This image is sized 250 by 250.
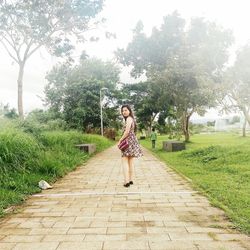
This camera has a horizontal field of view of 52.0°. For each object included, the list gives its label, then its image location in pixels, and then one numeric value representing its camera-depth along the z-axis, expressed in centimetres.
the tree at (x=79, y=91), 2648
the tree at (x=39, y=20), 1263
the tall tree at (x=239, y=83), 1666
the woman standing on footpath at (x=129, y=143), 564
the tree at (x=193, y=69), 1714
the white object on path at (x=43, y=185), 561
